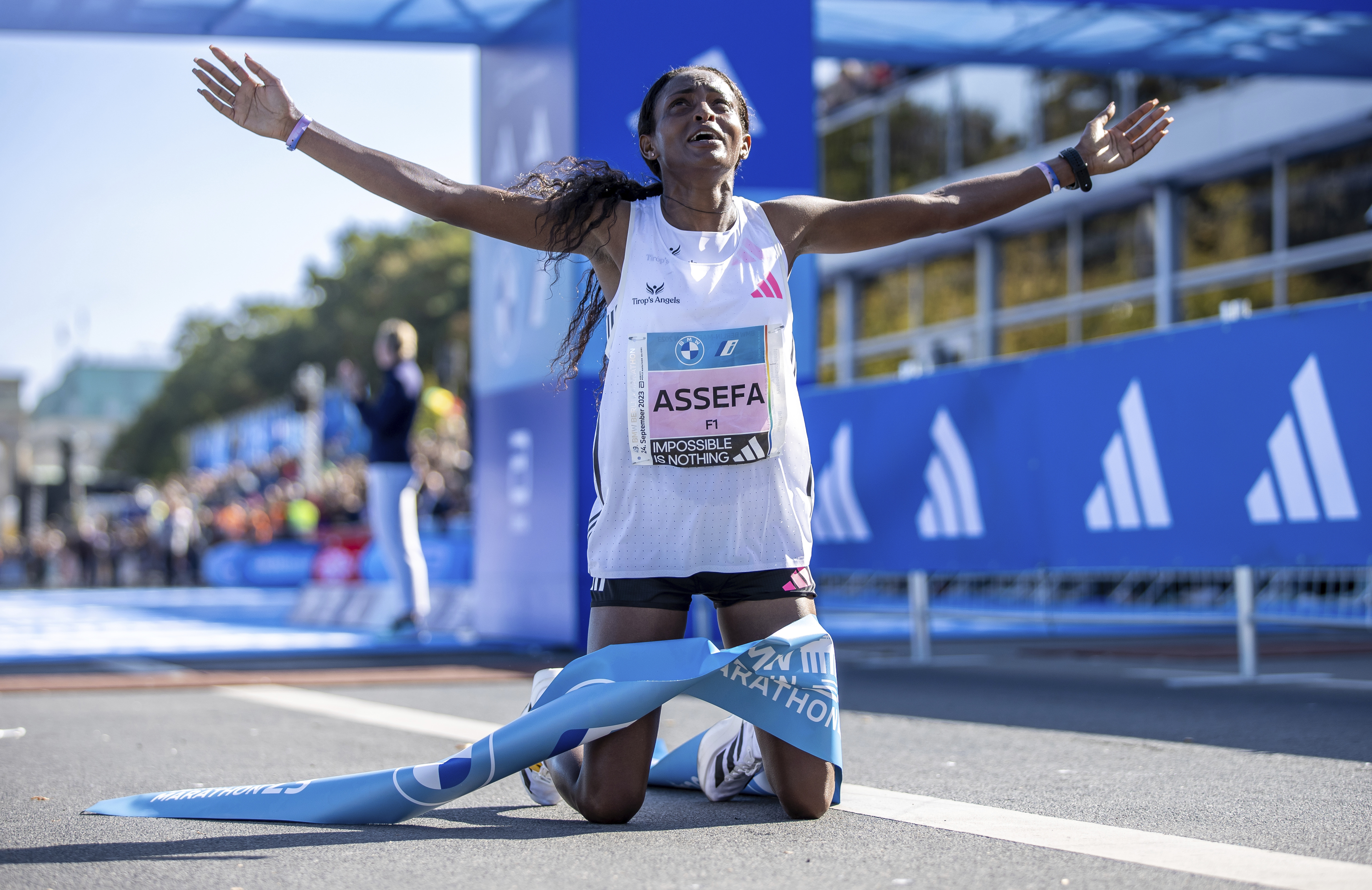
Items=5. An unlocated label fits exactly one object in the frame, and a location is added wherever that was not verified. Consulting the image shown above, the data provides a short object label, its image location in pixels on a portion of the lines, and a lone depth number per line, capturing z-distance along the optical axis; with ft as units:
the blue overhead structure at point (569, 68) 31.96
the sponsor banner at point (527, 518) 32.04
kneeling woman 12.50
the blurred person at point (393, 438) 35.58
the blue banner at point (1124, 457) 21.59
